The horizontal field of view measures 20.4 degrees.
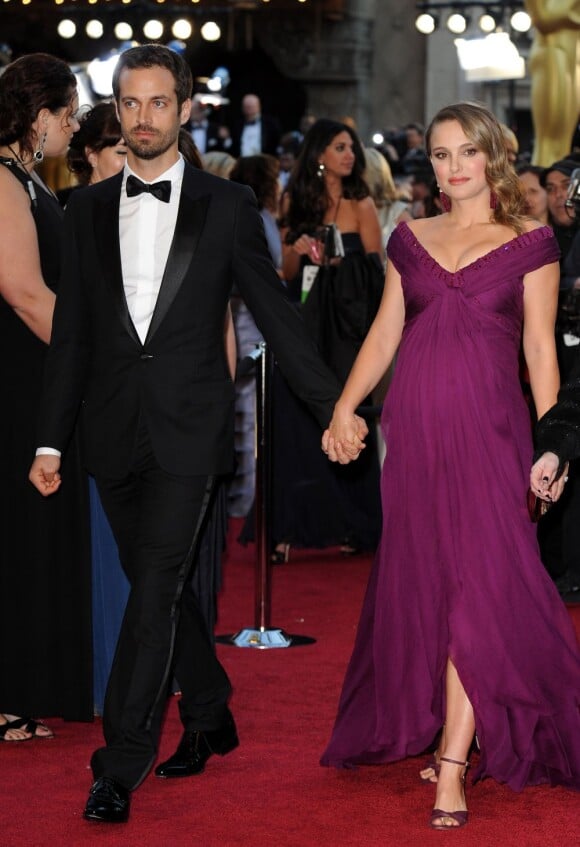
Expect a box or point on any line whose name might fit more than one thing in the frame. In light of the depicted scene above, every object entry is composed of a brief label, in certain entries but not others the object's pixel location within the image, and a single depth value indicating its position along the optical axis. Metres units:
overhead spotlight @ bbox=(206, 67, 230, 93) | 23.30
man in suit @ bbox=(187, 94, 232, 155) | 19.73
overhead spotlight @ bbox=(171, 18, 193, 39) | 22.30
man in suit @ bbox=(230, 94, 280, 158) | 20.69
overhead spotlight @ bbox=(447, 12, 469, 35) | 21.34
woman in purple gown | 4.32
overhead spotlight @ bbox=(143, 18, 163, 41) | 21.88
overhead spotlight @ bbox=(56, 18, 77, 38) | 22.58
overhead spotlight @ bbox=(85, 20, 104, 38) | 22.02
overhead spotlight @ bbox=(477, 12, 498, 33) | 20.84
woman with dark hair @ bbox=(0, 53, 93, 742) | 4.98
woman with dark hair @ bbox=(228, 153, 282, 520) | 9.34
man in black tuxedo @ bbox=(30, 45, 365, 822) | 4.24
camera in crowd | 7.02
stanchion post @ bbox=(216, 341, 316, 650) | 6.53
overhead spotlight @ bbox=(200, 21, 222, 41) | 22.95
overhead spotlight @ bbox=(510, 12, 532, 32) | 20.83
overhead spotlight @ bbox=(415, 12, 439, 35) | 21.14
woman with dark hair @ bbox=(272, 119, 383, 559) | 8.41
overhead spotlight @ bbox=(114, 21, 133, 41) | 21.61
